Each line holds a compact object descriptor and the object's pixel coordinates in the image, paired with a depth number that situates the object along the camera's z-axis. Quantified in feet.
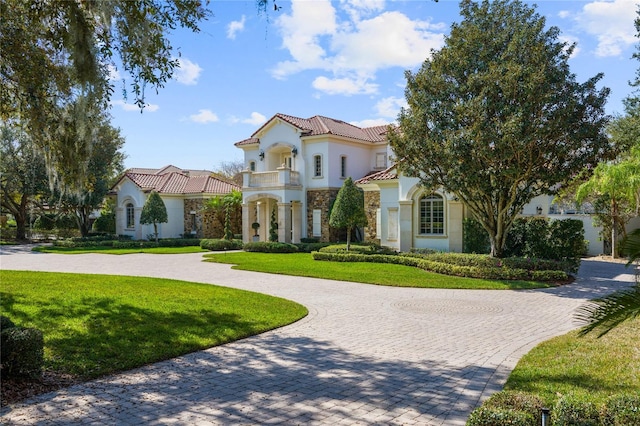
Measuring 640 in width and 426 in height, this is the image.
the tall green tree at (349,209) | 79.62
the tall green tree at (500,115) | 50.21
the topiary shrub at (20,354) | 19.35
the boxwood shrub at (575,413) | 13.44
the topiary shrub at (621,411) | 13.24
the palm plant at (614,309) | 14.66
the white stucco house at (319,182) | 82.17
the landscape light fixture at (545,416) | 12.98
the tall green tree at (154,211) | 109.09
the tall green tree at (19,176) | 107.88
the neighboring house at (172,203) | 125.08
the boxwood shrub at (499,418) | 13.30
